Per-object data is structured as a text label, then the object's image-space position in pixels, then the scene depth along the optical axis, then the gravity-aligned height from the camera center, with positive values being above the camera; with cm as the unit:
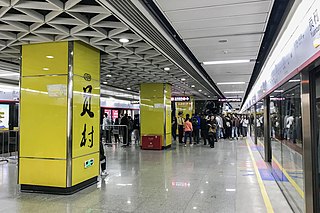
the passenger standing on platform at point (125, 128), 1328 -56
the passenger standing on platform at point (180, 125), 1427 -44
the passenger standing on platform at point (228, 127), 1706 -67
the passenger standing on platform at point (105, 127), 1498 -59
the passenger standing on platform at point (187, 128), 1321 -58
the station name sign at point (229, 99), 2361 +150
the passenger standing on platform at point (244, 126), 1827 -65
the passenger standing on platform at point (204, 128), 1347 -56
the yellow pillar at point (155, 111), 1193 +25
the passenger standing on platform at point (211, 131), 1249 -67
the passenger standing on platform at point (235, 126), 1735 -65
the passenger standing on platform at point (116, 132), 1442 -81
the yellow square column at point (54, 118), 518 -3
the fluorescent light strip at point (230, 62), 774 +157
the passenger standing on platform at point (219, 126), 1632 -58
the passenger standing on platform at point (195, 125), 1408 -47
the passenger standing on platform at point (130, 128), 1401 -58
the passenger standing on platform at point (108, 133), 1474 -88
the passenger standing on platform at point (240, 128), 1844 -78
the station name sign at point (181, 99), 1774 +115
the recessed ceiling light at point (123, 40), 532 +151
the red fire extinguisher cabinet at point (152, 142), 1161 -108
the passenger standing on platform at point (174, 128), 1631 -69
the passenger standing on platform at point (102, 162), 667 -113
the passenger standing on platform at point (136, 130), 1424 -70
